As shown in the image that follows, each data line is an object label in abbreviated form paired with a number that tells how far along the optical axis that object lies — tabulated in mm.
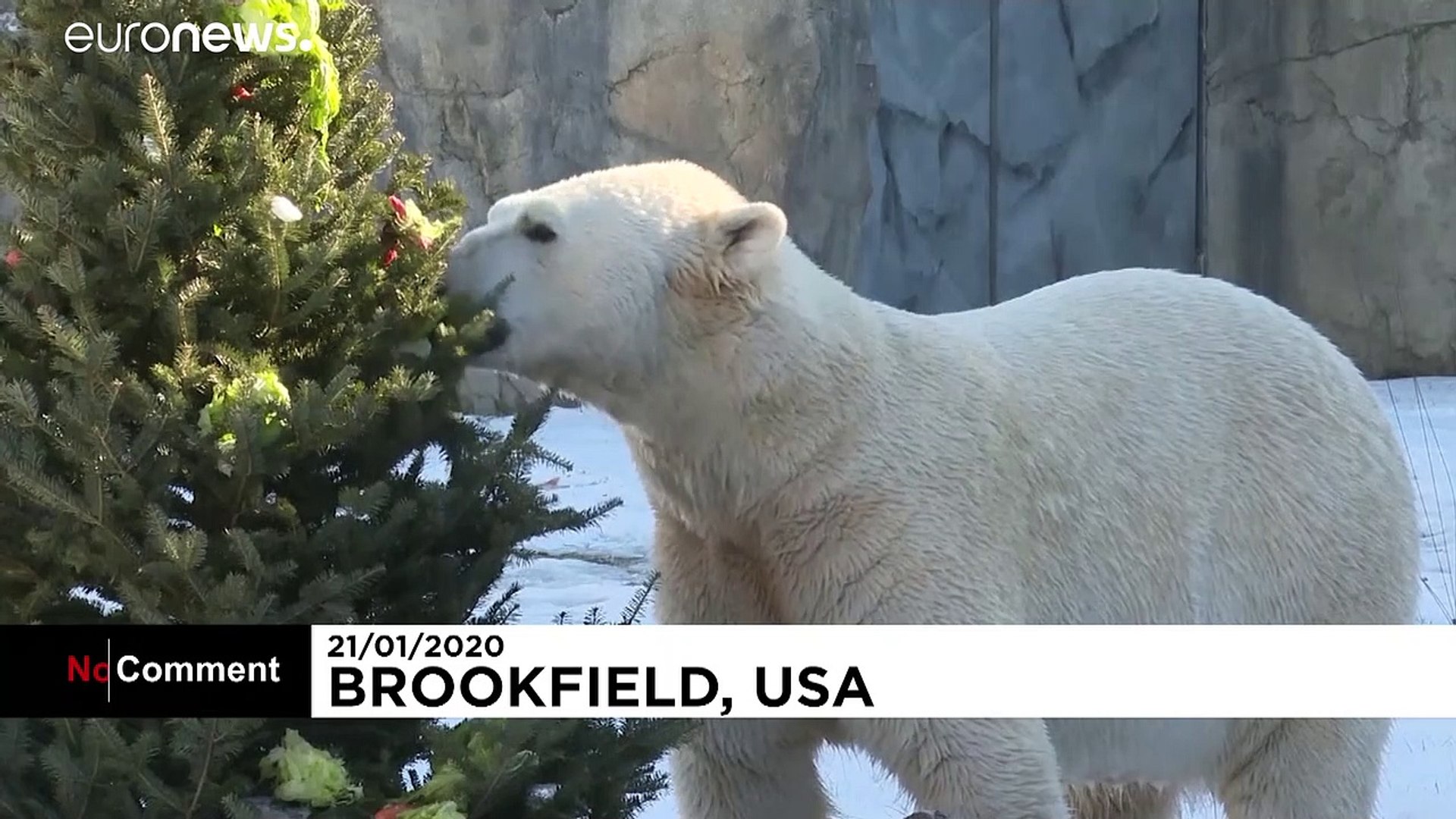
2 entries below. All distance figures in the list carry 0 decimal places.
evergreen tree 11096
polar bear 11679
